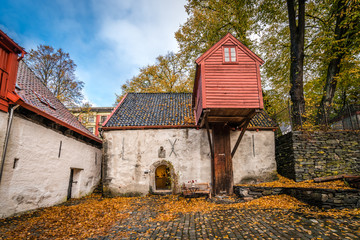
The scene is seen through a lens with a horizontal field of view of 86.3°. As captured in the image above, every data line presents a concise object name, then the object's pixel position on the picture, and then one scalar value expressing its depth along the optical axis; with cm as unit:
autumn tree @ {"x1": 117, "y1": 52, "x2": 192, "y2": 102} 2136
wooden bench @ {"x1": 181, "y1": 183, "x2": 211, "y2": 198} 952
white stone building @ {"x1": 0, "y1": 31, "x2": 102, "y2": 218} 617
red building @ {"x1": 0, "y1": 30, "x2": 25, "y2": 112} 616
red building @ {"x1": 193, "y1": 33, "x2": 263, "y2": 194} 879
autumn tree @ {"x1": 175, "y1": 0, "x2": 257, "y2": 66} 1509
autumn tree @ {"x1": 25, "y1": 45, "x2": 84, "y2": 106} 1667
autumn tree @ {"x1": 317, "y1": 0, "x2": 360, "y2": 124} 1098
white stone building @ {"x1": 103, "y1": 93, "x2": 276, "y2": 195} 1086
